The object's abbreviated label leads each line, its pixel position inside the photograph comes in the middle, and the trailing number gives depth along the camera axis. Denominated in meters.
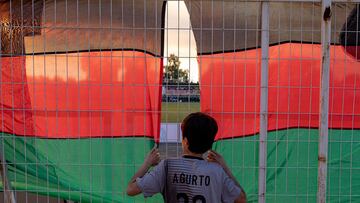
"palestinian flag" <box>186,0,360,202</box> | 3.57
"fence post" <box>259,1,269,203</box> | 3.35
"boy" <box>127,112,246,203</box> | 2.07
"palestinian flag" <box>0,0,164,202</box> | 3.57
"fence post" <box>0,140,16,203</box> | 3.56
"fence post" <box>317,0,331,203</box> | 3.23
